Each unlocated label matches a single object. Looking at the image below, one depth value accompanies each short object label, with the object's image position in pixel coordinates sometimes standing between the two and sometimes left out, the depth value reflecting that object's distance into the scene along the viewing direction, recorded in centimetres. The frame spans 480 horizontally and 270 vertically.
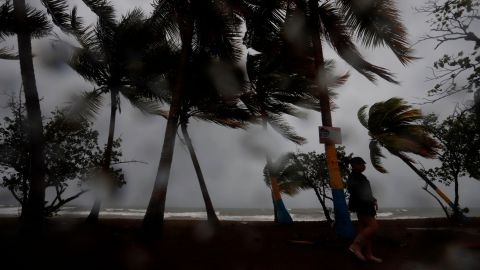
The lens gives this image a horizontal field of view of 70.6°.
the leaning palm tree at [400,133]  1166
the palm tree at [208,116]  1023
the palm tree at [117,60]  912
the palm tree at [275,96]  1138
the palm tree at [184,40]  663
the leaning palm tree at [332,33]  710
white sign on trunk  643
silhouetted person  484
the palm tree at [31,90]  588
